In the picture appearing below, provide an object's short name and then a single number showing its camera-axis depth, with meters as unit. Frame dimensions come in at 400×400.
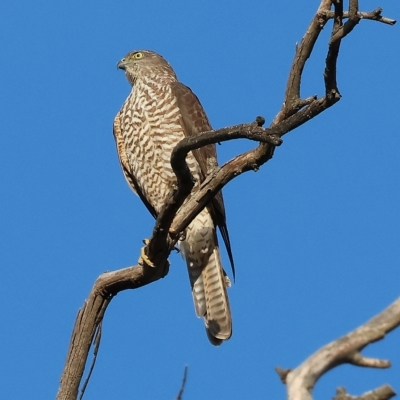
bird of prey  15.37
